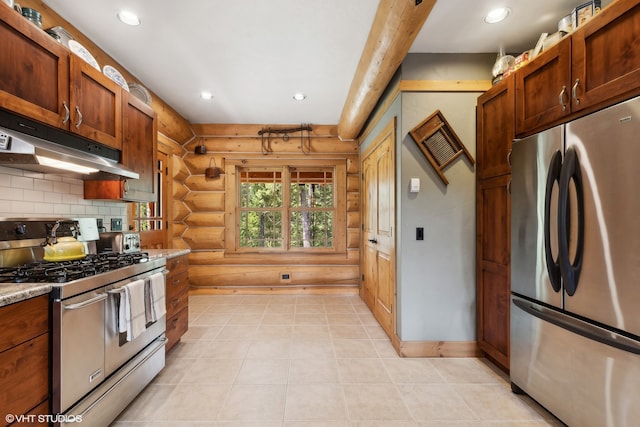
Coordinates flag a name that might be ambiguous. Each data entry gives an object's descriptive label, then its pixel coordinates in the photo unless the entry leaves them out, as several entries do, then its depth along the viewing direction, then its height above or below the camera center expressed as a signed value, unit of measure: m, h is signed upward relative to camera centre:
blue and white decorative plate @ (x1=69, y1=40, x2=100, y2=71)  1.97 +1.20
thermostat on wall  2.48 +0.28
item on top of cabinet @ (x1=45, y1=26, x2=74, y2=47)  1.85 +1.24
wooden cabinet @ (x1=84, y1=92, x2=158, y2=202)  2.38 +0.56
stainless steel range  1.38 -0.54
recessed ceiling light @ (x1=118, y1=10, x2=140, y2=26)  2.06 +1.50
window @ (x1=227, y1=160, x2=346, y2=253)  4.75 +0.19
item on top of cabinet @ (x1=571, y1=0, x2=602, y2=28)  1.69 +1.25
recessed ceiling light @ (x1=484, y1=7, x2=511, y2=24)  1.97 +1.44
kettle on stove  1.91 -0.20
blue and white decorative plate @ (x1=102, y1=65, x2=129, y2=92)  2.29 +1.19
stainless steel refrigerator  1.30 -0.29
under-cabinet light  1.63 +0.35
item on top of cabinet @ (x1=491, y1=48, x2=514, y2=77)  2.30 +1.25
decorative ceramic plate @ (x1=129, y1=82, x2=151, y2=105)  2.76 +1.25
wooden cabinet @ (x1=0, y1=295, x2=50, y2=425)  1.14 -0.60
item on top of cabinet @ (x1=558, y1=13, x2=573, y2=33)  1.81 +1.25
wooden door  2.79 -0.14
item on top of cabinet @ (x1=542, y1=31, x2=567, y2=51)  1.86 +1.20
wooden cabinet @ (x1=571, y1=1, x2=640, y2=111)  1.34 +0.82
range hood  1.45 +0.40
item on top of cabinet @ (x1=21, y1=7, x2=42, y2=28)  1.65 +1.21
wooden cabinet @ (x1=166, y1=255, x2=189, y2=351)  2.48 -0.75
